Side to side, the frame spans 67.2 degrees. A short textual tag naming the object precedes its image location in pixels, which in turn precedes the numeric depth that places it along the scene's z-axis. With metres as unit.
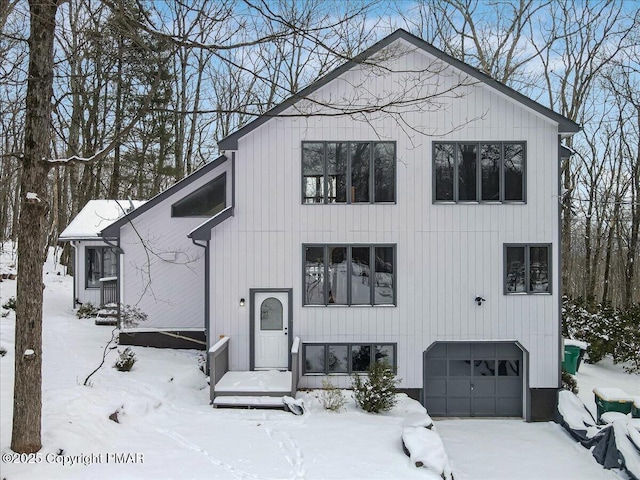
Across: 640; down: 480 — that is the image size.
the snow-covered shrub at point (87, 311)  16.93
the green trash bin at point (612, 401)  10.39
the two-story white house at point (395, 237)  11.27
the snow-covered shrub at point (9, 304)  16.86
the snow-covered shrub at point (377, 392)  9.87
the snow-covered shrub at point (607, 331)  15.36
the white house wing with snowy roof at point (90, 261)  18.05
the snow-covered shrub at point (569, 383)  11.99
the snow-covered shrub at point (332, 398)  9.88
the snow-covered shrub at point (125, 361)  10.80
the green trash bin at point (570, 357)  13.94
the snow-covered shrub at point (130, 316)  13.02
